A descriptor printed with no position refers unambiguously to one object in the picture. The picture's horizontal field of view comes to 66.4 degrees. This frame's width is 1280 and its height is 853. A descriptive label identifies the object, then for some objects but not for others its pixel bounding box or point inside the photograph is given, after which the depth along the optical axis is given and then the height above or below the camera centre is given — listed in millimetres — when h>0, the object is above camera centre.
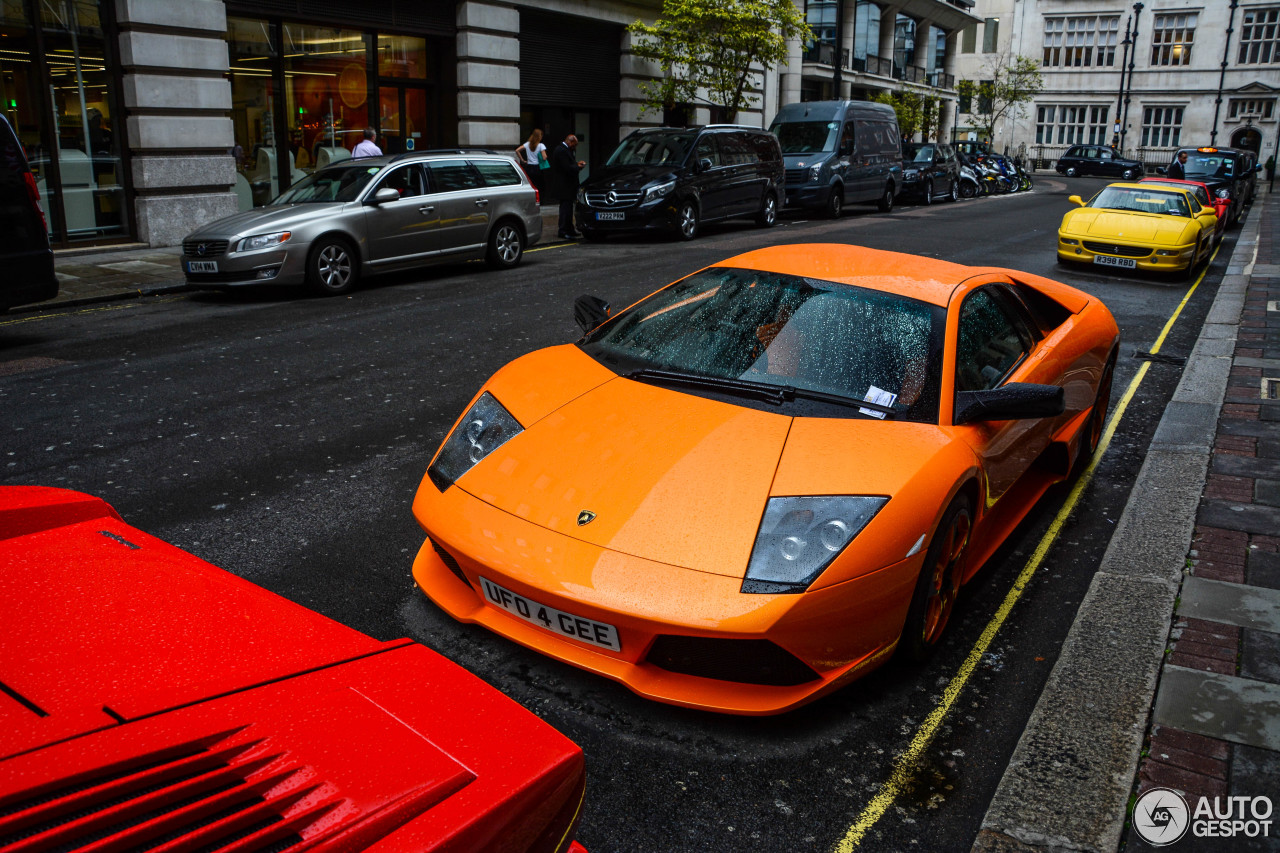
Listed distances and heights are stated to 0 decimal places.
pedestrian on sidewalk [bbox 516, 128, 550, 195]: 18375 +371
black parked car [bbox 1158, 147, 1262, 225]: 24906 +409
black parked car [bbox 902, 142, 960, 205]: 27922 +290
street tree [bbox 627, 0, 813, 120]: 22688 +3168
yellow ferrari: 13469 -621
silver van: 22031 +614
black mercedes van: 16453 -70
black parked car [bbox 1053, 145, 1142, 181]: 46125 +1032
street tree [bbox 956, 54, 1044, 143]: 51656 +4857
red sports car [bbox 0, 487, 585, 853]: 1262 -808
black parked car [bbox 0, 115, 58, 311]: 8023 -558
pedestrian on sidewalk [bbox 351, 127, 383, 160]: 15820 +385
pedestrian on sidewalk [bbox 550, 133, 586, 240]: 16703 -7
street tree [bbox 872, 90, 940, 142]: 38781 +2835
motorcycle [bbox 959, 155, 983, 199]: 32312 -35
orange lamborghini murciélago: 2836 -956
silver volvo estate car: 10750 -602
